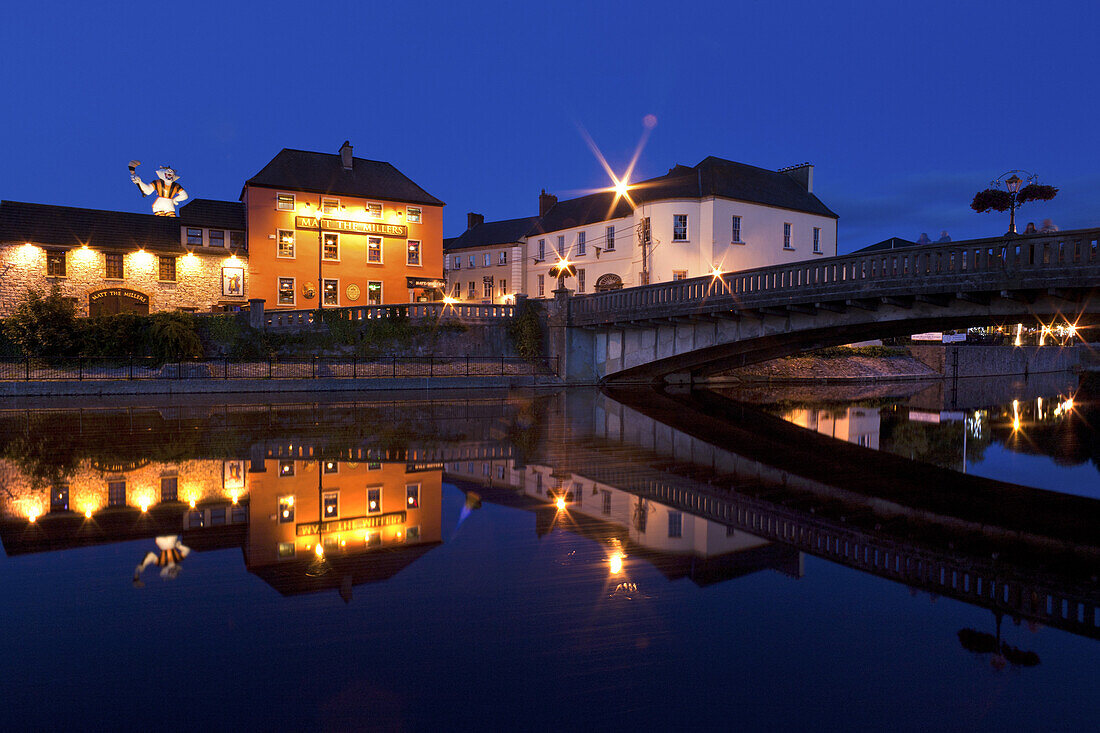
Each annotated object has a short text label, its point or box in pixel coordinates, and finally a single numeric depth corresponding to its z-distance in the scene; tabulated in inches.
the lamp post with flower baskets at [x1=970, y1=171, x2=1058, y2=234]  620.7
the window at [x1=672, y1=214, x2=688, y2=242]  1772.9
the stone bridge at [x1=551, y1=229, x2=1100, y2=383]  634.2
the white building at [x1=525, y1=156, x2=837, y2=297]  1761.8
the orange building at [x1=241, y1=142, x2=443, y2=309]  1788.9
